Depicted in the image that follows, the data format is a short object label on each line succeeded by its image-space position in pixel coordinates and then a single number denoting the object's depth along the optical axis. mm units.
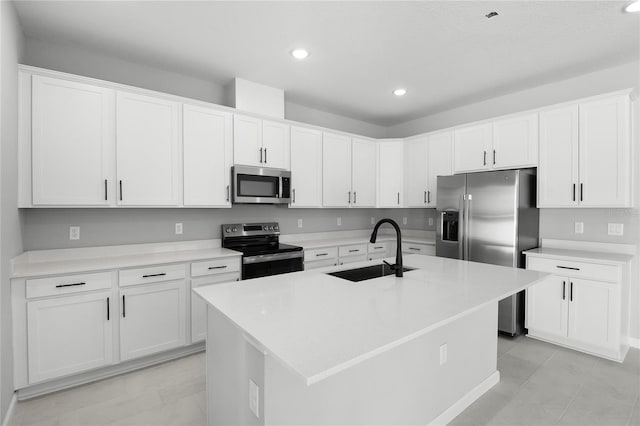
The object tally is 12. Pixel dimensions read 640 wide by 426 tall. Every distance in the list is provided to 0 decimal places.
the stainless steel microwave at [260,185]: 3402
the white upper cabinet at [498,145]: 3471
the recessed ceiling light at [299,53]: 2883
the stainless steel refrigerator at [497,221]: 3305
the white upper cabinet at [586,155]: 2904
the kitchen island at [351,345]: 1096
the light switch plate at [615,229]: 3148
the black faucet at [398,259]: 1949
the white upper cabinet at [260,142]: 3449
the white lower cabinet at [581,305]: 2806
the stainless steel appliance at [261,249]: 3247
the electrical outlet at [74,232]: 2809
